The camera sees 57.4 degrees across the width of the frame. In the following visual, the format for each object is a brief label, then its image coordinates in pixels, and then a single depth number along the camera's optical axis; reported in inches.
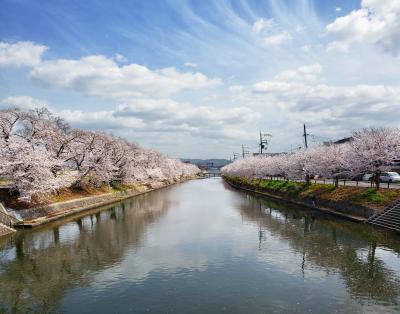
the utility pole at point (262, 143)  3900.6
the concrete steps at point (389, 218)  1211.9
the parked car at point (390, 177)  2048.5
